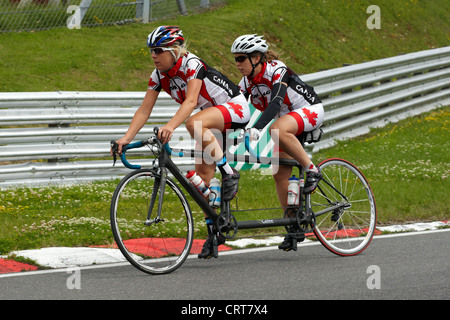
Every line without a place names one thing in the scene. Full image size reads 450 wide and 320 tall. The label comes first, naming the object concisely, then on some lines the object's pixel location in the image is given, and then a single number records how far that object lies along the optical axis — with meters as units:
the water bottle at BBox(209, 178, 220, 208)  13.01
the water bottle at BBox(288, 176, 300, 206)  13.83
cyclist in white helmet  13.23
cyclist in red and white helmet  12.55
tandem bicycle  12.35
